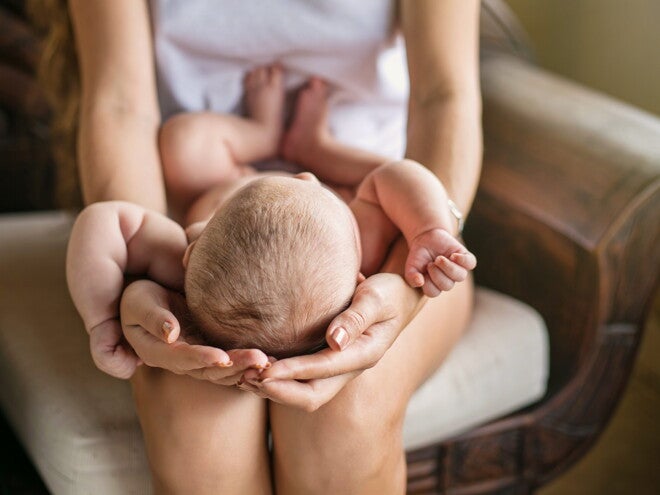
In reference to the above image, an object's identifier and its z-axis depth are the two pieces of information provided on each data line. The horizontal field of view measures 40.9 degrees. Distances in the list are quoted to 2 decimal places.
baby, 0.76
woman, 0.81
